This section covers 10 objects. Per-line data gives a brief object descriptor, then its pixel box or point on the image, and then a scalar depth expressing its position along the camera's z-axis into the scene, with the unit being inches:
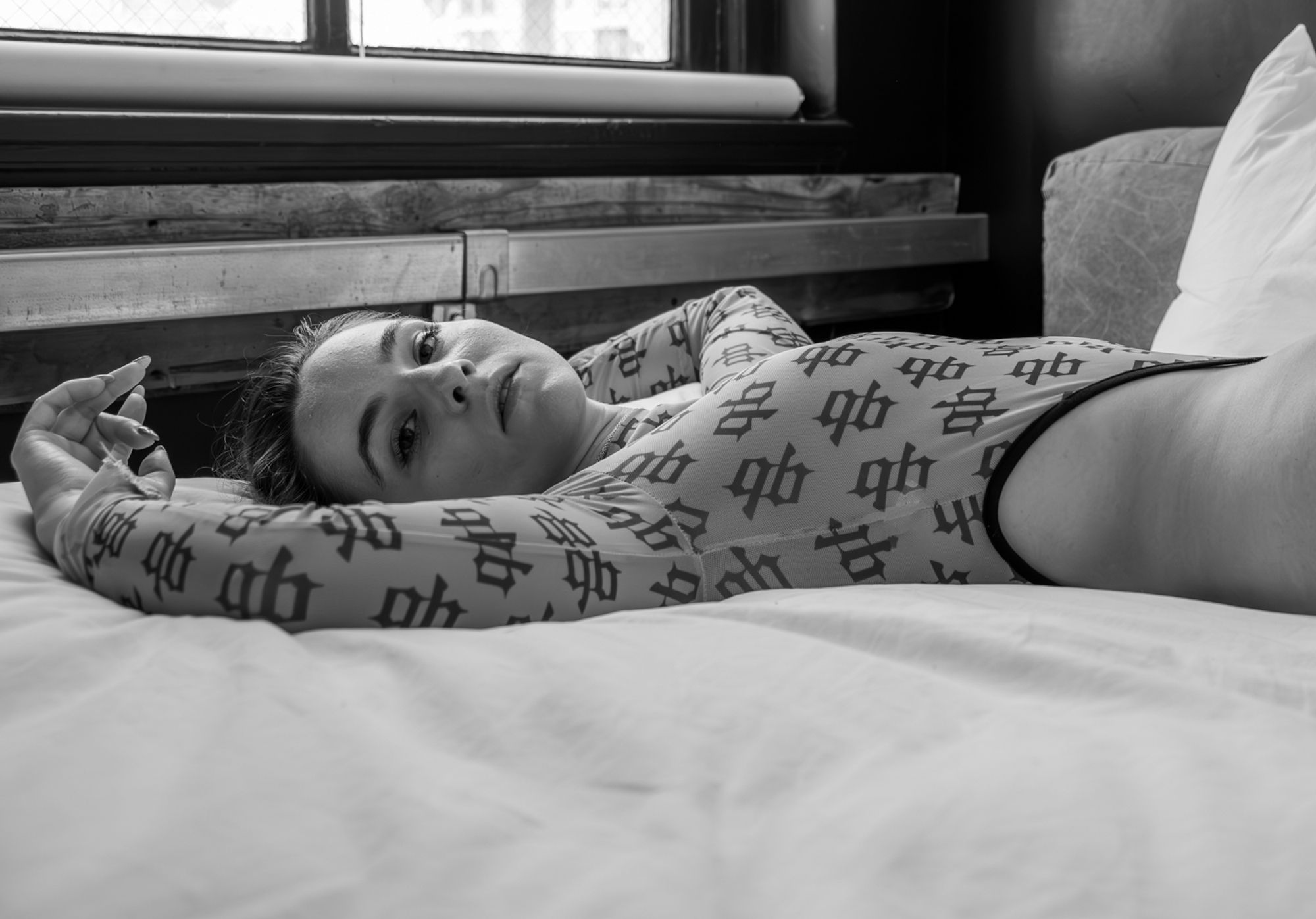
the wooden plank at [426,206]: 67.6
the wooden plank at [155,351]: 67.4
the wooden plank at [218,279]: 63.9
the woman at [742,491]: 36.0
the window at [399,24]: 75.9
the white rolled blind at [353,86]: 68.1
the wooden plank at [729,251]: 82.0
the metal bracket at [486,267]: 78.8
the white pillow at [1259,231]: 55.6
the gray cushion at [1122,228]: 72.5
